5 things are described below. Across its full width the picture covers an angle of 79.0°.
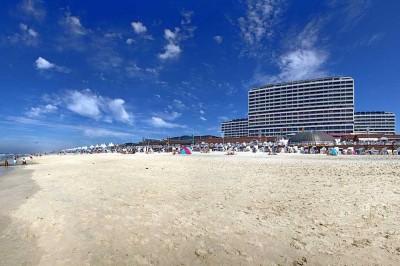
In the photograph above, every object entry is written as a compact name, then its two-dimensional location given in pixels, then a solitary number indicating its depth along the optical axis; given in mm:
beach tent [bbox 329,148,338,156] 45125
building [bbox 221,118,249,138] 170188
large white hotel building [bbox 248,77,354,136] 125875
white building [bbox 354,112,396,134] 146875
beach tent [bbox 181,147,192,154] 57828
